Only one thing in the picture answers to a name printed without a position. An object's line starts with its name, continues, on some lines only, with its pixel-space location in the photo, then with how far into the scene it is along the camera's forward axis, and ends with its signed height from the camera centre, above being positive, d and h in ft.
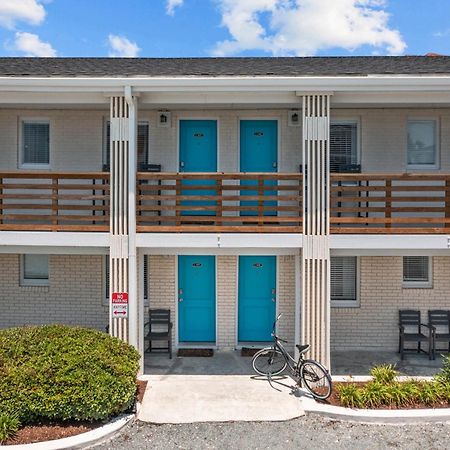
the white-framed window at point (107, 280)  29.04 -4.48
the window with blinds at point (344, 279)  29.04 -4.39
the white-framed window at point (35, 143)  28.55 +5.96
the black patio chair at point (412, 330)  26.76 -8.06
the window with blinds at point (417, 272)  28.68 -3.83
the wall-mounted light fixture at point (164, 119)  28.02 +7.65
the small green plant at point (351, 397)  19.52 -9.11
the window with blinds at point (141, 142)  28.58 +6.06
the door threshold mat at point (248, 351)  27.89 -9.66
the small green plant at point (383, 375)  21.07 -8.63
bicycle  20.79 -8.92
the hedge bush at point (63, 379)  17.12 -7.36
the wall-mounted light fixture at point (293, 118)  27.94 +7.72
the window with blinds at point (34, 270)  29.35 -3.74
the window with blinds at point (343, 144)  28.48 +5.89
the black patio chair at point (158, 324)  28.14 -7.67
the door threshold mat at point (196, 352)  27.76 -9.66
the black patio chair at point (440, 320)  27.99 -7.31
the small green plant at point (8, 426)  16.44 -9.04
